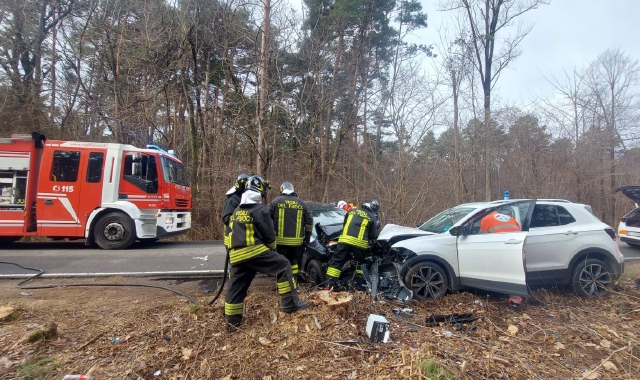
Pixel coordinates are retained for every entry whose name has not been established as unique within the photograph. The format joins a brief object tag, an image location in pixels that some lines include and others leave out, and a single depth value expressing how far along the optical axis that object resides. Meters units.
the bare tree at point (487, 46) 15.47
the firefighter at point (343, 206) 6.80
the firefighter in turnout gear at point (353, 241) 5.02
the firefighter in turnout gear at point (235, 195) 4.86
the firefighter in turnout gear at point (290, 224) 5.04
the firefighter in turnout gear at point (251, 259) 3.76
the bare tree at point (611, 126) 17.80
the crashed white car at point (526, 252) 4.87
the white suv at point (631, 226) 9.28
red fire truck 8.70
